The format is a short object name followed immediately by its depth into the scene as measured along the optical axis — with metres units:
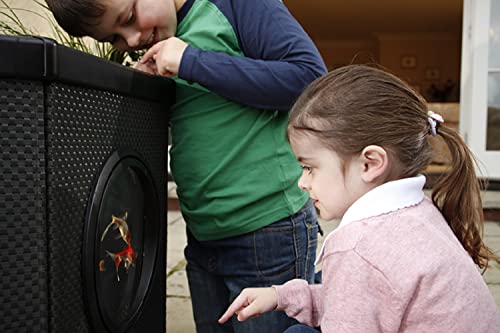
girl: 0.79
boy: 1.08
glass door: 4.04
